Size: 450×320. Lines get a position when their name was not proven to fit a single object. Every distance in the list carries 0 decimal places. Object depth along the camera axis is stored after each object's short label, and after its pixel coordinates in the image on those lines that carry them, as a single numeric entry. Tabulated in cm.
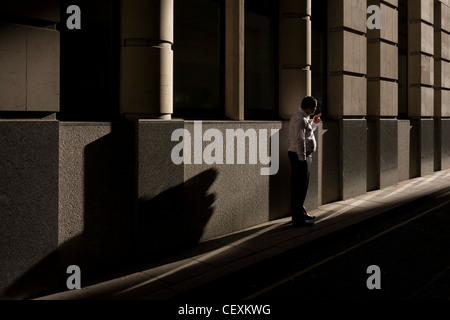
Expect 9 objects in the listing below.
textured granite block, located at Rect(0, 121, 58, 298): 395
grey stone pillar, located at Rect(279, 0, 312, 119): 788
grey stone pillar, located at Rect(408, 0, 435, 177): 1225
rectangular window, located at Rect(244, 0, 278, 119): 748
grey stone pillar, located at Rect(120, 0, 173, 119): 525
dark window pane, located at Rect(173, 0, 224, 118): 632
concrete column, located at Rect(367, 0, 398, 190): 1013
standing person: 653
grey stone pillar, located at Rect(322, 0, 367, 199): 892
